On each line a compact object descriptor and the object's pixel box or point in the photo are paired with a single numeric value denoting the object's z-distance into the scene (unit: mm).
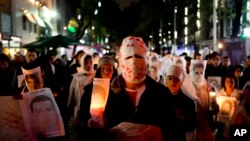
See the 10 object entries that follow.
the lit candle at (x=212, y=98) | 5876
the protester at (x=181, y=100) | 4414
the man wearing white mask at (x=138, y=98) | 2952
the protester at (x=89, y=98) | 3506
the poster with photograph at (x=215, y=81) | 7165
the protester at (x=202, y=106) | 5342
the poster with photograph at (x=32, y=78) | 4054
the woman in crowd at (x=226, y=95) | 5935
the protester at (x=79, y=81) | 6624
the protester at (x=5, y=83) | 6065
